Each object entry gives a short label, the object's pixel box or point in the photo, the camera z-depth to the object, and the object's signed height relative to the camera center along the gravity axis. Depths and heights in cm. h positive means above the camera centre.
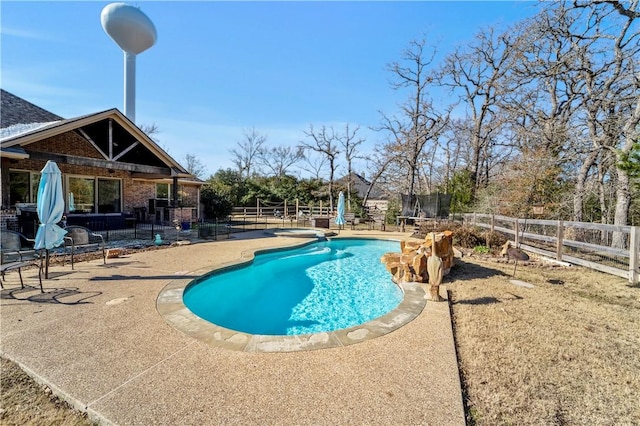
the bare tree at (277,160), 3738 +595
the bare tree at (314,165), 2922 +418
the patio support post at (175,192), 1223 +47
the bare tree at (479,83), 1848 +883
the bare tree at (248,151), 3788 +709
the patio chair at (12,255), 450 -101
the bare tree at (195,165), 3934 +532
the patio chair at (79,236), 681 -85
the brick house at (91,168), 838 +126
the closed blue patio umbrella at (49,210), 509 -17
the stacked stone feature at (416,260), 602 -122
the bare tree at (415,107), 2061 +738
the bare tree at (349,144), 2466 +543
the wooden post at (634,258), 568 -99
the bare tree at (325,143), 2430 +539
